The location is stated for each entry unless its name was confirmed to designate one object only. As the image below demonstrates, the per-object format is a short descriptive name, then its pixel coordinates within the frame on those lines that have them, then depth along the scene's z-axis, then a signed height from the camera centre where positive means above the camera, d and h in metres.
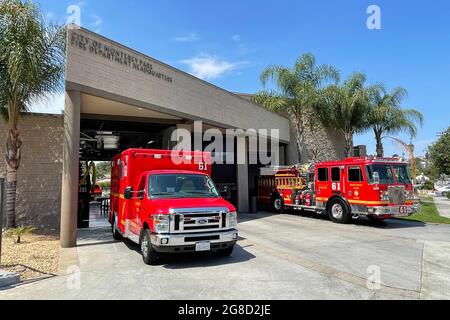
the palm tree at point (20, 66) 10.64 +3.48
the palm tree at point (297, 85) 23.64 +6.16
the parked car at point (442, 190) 45.70 -1.35
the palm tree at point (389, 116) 24.28 +4.21
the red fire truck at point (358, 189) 14.32 -0.32
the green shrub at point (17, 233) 10.55 -1.38
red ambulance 7.61 -0.51
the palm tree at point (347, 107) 23.73 +4.74
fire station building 10.71 +2.78
